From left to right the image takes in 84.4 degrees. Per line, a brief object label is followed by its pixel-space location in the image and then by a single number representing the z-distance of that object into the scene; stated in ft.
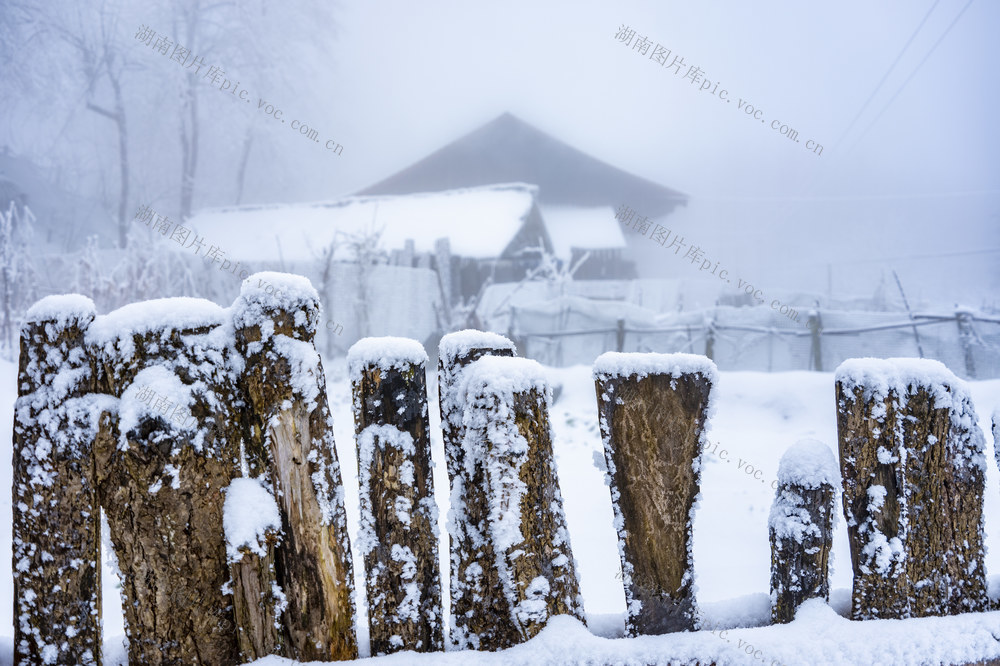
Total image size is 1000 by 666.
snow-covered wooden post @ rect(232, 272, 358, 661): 3.24
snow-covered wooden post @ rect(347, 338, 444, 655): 3.48
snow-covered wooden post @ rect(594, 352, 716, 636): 3.48
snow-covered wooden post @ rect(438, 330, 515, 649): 3.54
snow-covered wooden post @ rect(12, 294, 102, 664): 3.24
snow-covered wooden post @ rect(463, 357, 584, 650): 3.37
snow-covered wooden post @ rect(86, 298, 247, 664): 3.16
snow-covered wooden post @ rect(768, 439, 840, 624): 3.75
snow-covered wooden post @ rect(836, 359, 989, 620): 3.68
